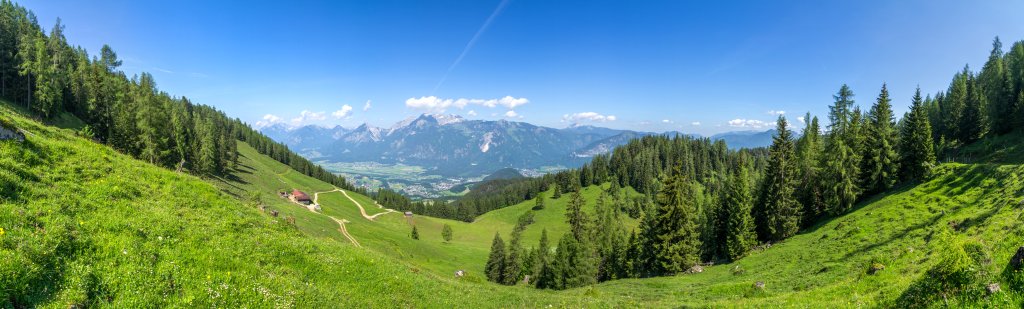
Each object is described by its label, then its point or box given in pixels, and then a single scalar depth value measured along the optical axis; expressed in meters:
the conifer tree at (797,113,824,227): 56.75
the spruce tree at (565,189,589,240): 72.94
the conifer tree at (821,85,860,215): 51.75
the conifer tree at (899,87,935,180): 50.31
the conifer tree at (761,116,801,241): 53.19
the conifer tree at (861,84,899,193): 53.22
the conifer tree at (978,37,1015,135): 73.50
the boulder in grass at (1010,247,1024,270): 9.60
